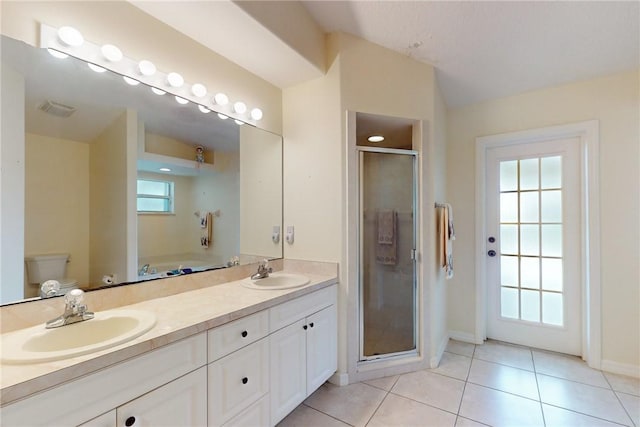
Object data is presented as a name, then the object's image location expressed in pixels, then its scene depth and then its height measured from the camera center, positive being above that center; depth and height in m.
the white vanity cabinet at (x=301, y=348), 1.53 -0.85
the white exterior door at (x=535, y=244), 2.48 -0.30
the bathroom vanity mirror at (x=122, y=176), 1.17 +0.21
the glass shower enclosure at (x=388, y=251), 2.28 -0.33
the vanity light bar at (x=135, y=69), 1.20 +0.77
